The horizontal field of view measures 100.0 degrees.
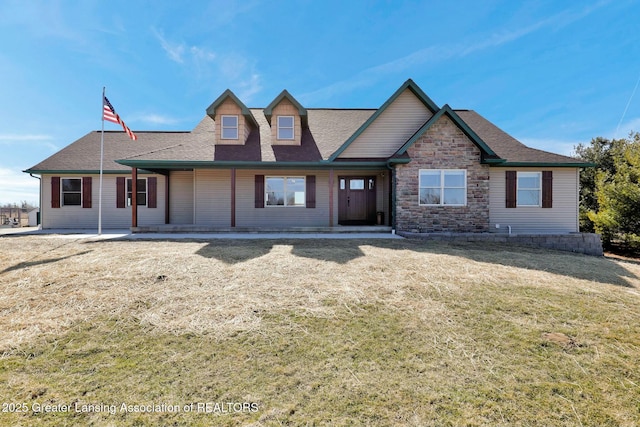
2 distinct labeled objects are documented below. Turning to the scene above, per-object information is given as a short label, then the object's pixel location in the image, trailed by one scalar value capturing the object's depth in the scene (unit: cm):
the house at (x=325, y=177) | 1105
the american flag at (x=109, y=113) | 1068
